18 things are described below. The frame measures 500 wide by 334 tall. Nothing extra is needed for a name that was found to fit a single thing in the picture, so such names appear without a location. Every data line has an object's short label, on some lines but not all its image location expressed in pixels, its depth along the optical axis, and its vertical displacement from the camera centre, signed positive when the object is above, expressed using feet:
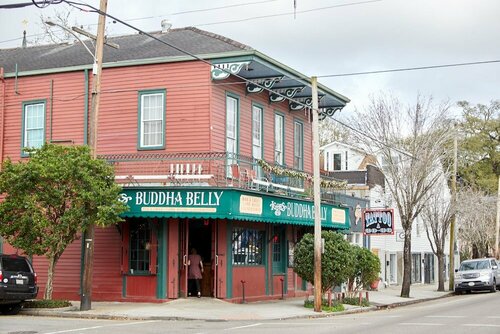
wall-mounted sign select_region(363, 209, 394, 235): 101.09 +4.21
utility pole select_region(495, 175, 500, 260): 172.03 +5.14
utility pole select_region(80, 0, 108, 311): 69.21 +11.42
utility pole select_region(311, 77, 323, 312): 74.79 +3.73
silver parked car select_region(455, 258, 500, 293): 122.93 -3.93
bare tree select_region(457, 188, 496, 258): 159.52 +6.87
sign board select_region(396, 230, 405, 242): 134.20 +3.06
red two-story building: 77.46 +11.25
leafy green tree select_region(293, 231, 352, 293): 78.38 -0.92
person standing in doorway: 79.66 -1.59
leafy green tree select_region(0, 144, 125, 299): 69.41 +5.09
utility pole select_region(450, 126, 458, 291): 125.49 +6.50
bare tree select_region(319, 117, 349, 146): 187.83 +31.09
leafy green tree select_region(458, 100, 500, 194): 213.66 +31.16
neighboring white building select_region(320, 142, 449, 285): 131.64 +8.53
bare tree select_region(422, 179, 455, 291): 127.03 +5.86
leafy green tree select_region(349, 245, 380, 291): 87.66 -1.88
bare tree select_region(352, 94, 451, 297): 105.50 +14.43
